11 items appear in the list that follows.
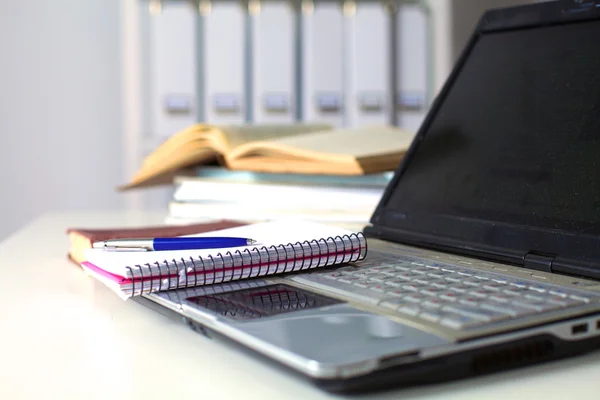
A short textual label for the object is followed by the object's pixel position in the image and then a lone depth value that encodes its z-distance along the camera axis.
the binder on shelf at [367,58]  2.13
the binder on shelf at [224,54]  2.11
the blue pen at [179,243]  0.55
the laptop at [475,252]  0.36
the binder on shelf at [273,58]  2.12
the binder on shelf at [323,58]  2.12
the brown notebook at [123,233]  0.67
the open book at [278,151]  0.92
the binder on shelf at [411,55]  2.17
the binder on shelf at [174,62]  2.11
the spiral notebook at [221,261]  0.48
